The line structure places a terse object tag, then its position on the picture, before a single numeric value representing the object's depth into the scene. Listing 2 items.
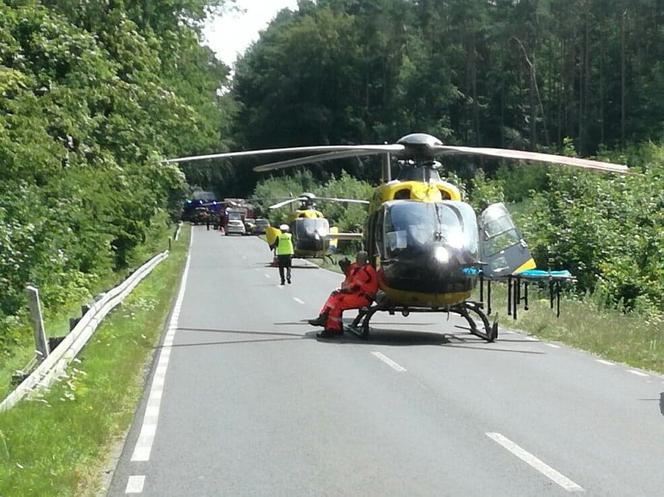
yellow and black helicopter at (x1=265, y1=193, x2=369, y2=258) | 47.69
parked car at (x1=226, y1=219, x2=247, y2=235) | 85.56
